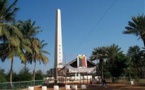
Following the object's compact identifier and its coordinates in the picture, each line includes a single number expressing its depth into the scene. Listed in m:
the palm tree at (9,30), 14.44
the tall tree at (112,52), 32.00
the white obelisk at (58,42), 32.09
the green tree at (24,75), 23.16
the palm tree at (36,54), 26.40
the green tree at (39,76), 29.37
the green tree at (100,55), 33.72
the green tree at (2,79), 19.08
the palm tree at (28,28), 25.18
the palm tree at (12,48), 14.94
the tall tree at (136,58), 37.89
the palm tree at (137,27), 21.59
